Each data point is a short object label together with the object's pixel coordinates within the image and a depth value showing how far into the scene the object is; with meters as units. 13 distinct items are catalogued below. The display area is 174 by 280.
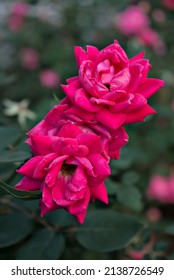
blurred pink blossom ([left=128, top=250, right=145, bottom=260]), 1.24
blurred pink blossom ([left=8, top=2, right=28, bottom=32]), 2.98
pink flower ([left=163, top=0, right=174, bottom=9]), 2.59
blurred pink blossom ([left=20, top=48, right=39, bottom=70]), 2.94
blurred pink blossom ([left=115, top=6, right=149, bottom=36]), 2.49
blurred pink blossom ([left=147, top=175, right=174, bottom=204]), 2.18
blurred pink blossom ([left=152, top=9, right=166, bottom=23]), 2.67
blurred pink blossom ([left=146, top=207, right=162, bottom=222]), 2.08
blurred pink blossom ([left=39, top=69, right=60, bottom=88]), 2.63
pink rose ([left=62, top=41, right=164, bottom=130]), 0.83
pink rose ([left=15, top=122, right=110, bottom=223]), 0.79
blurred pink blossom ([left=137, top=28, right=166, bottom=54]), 2.39
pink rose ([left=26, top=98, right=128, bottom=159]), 0.84
